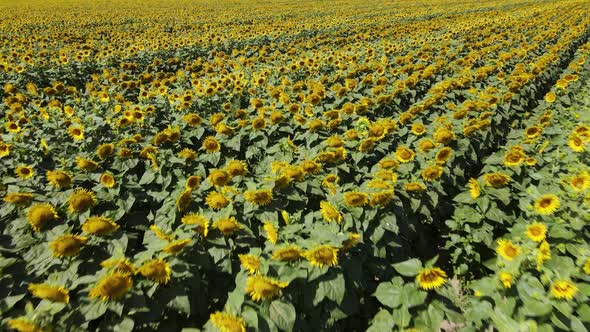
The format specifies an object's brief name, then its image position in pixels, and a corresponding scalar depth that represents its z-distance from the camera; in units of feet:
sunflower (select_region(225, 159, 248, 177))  11.91
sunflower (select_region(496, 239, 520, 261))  9.21
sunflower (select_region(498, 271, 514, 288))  8.54
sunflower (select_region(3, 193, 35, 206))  10.23
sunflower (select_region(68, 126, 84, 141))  15.88
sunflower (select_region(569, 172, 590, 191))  11.49
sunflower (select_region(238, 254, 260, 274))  8.30
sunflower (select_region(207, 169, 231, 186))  11.20
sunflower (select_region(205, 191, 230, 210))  10.23
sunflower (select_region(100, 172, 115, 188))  11.96
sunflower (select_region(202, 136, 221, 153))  14.85
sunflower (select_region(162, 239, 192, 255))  8.21
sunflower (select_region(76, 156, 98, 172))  12.55
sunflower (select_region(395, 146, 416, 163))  13.47
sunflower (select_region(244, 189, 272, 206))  10.28
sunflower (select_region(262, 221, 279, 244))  8.79
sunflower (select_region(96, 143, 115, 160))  13.71
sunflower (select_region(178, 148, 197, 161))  13.71
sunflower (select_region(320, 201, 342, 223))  9.58
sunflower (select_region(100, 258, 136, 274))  7.55
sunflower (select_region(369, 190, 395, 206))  10.27
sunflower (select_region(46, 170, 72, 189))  11.42
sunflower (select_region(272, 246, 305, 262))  8.22
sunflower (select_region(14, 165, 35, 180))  12.65
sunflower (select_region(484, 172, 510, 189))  12.92
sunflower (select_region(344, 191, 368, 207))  10.21
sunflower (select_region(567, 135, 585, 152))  14.48
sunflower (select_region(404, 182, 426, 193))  11.93
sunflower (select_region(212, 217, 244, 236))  9.34
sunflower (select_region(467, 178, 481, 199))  13.19
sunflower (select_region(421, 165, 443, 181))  12.65
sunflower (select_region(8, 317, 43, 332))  6.54
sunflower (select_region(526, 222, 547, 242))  9.98
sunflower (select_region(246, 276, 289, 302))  7.57
